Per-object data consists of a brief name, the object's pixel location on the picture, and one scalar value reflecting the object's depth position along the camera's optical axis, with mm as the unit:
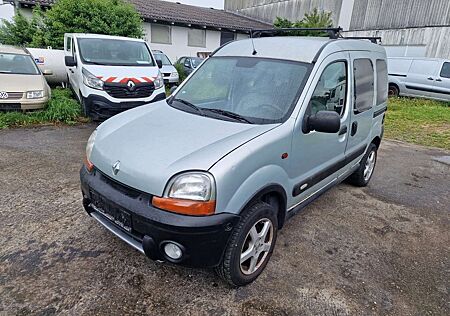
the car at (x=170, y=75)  11406
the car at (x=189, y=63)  13828
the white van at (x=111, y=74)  6266
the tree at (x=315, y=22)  14652
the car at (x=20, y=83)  6316
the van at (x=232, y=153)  1919
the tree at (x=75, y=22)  10461
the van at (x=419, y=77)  11539
